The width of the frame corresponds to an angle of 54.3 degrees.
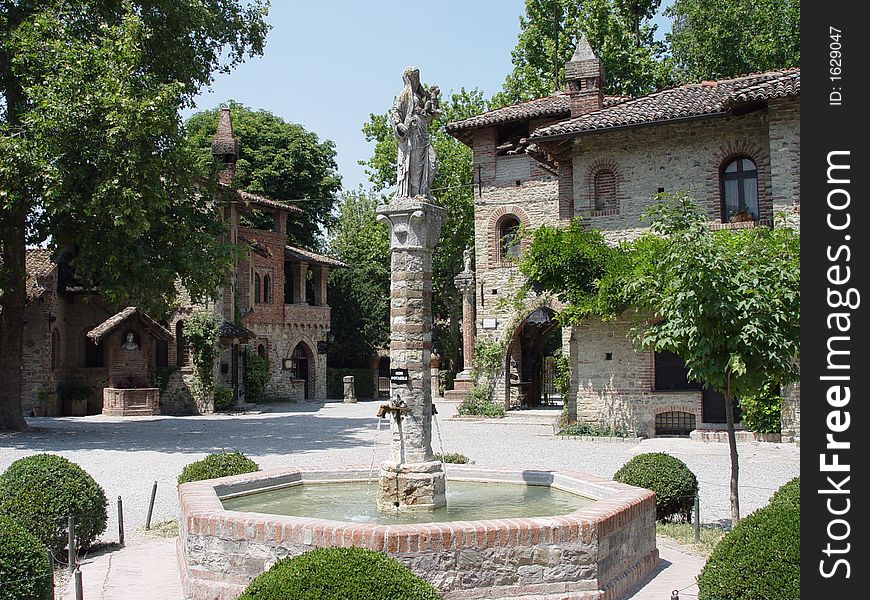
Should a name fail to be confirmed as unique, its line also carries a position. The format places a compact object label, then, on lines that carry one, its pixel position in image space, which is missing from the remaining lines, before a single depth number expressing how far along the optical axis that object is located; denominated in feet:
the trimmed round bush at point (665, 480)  35.99
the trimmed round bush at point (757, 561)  19.35
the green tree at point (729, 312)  31.78
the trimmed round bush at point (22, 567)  21.50
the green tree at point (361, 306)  158.92
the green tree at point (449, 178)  131.34
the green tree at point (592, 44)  127.13
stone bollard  142.17
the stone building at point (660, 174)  66.33
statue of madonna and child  32.32
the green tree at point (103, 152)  66.33
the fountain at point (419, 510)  23.82
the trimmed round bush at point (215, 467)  36.24
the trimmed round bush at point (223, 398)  112.68
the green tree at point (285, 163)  149.79
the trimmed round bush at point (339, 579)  18.43
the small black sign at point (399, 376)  31.53
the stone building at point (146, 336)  104.01
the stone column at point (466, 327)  114.42
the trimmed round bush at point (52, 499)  30.58
